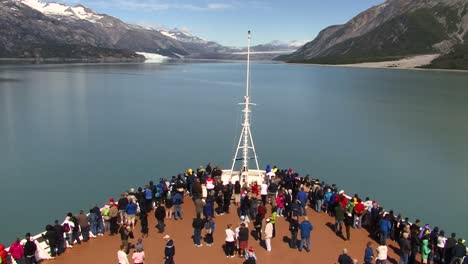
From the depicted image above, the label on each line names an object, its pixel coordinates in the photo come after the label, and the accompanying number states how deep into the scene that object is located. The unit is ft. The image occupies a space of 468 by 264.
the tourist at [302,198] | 74.18
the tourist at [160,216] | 65.61
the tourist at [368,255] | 55.63
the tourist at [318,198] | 78.12
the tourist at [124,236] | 58.68
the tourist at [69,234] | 62.49
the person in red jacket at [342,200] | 72.95
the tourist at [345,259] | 51.26
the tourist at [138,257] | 52.80
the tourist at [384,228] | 64.03
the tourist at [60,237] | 58.85
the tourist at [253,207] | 72.38
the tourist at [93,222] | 65.72
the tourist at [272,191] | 77.05
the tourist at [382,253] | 56.34
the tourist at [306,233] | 60.95
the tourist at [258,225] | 65.41
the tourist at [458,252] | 56.29
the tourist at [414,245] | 59.98
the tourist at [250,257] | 50.34
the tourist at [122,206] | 69.77
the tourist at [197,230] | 62.39
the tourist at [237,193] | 79.30
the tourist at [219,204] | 76.54
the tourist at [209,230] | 64.64
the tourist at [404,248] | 58.34
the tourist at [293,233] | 61.77
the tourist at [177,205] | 72.08
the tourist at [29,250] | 54.29
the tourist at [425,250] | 59.77
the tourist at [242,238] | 59.06
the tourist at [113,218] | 66.20
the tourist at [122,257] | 52.29
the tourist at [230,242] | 59.11
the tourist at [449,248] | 57.82
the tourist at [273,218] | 64.21
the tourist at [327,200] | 77.64
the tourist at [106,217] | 67.21
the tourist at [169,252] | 55.01
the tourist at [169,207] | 73.29
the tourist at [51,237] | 57.47
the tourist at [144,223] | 65.98
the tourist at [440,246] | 59.88
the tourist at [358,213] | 70.38
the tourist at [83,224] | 63.05
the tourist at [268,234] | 61.36
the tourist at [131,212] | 67.41
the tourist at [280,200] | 73.92
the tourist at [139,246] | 53.31
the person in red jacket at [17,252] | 54.06
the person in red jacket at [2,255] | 52.49
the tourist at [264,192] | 78.15
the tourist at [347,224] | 66.85
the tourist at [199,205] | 69.92
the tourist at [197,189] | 77.41
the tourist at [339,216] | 68.44
